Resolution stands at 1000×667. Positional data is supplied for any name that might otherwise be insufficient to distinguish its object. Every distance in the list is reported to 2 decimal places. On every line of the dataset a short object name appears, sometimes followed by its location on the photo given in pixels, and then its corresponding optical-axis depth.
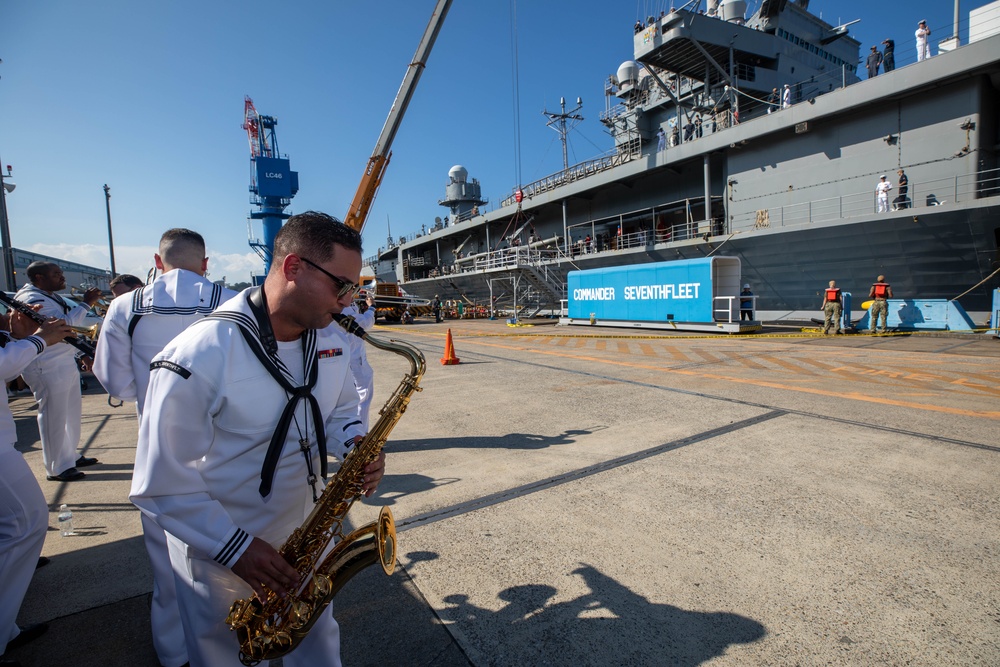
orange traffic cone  10.48
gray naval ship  14.45
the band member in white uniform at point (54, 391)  4.36
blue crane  40.00
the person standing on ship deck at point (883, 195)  14.97
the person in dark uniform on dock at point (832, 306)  14.37
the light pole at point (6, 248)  13.33
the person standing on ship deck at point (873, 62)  16.69
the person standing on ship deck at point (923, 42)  15.20
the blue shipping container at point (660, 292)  16.83
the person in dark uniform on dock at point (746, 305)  17.00
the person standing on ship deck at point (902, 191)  14.55
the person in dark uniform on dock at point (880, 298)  14.05
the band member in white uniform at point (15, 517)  2.22
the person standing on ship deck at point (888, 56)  16.66
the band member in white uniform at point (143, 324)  2.63
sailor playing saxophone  1.39
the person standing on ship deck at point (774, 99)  23.64
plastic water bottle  3.32
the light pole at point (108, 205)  32.55
